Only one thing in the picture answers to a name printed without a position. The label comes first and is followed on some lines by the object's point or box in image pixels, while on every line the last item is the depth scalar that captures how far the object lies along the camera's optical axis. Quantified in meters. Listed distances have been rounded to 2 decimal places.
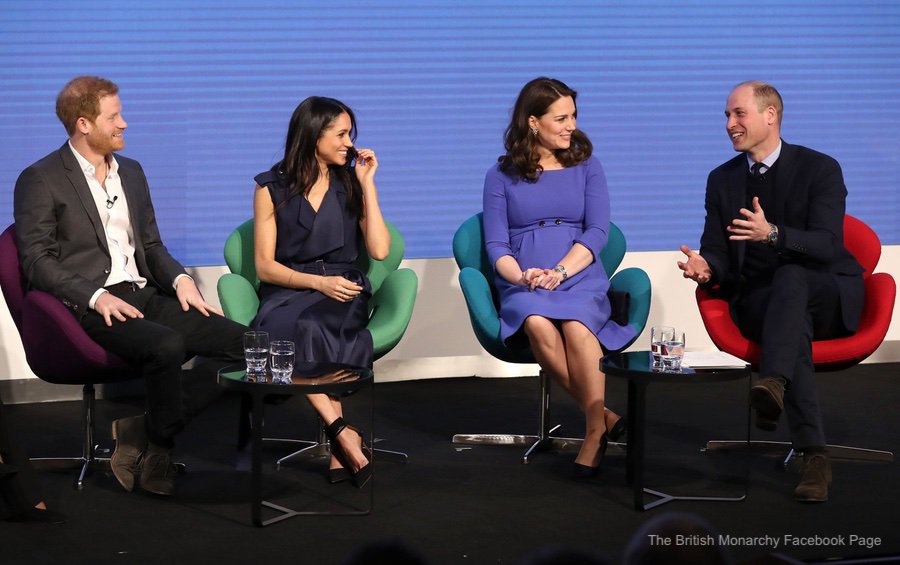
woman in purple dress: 8.42
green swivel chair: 8.62
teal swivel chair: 8.70
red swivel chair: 8.34
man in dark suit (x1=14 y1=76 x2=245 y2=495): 7.51
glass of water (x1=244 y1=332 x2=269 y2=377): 6.99
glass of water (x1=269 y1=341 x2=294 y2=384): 6.87
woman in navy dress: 8.37
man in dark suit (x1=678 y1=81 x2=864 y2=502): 7.69
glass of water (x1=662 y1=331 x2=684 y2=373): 7.12
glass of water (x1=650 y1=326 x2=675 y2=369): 7.15
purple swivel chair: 7.65
